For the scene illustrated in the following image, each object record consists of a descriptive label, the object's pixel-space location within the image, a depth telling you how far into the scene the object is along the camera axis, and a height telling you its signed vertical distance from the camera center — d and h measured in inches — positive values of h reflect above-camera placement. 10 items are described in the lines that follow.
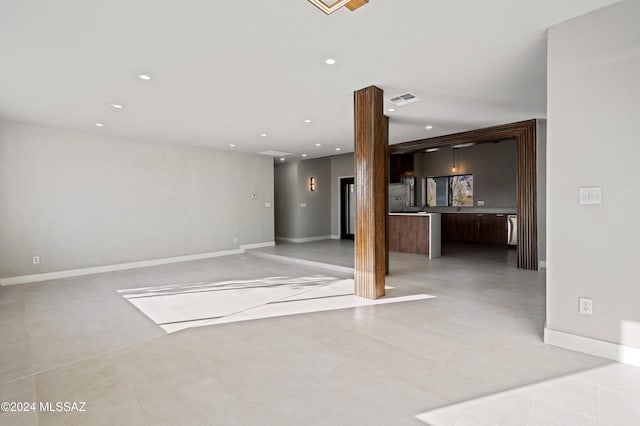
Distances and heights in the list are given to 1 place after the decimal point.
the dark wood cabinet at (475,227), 352.2 -30.6
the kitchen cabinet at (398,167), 353.4 +42.0
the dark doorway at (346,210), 417.4 -8.2
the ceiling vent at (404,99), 172.2 +59.1
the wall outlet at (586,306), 99.1 -33.8
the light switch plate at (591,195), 97.2 +1.5
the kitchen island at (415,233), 280.4 -28.5
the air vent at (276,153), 341.6 +57.9
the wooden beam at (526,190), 225.0 +8.2
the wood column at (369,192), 156.5 +5.7
